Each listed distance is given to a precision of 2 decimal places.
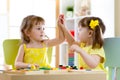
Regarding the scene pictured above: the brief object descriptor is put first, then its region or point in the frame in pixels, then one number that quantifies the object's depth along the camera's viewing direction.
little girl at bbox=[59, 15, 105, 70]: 2.17
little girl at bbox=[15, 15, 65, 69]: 2.51
